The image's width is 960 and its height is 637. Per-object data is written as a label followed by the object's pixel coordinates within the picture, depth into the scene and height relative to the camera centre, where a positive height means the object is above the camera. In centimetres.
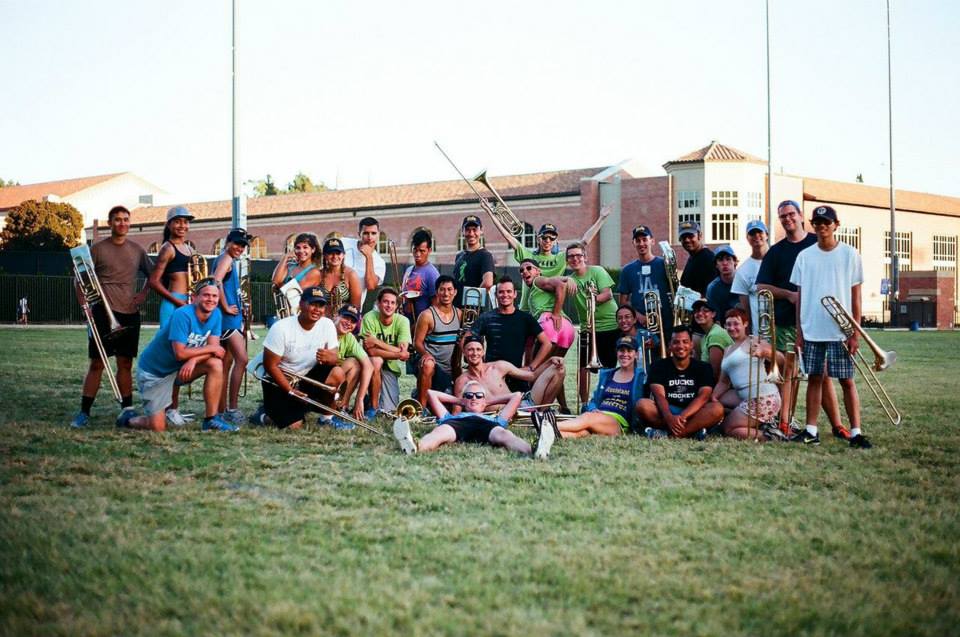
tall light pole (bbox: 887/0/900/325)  4661 +187
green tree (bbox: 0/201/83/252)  5831 +474
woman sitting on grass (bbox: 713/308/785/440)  833 -78
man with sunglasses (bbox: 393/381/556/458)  740 -100
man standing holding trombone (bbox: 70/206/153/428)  911 +1
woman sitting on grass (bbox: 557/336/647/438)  860 -85
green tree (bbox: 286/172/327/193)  9238 +1167
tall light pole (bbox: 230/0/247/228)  1922 +295
